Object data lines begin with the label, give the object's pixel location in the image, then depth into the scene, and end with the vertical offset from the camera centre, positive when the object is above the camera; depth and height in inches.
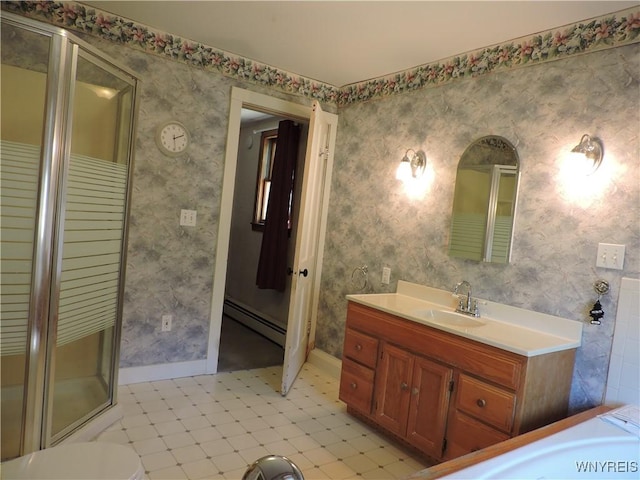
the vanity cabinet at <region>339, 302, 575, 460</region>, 78.0 -29.3
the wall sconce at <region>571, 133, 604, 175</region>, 83.5 +18.2
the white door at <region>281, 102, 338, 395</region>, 124.1 -4.8
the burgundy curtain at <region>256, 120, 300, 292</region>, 170.9 +3.4
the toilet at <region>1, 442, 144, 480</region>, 52.2 -32.5
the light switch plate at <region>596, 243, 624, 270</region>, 80.0 -0.6
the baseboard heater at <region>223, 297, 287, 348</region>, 173.6 -43.9
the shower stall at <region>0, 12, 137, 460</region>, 73.5 -3.9
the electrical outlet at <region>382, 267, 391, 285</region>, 127.6 -13.1
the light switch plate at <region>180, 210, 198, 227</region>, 125.0 -2.5
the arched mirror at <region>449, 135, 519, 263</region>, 98.4 +8.9
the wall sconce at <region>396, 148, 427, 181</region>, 119.6 +17.7
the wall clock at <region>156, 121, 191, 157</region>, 118.9 +18.6
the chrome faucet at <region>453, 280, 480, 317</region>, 102.0 -15.4
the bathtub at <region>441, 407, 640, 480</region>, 58.7 -28.8
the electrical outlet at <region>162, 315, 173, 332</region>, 124.9 -32.3
